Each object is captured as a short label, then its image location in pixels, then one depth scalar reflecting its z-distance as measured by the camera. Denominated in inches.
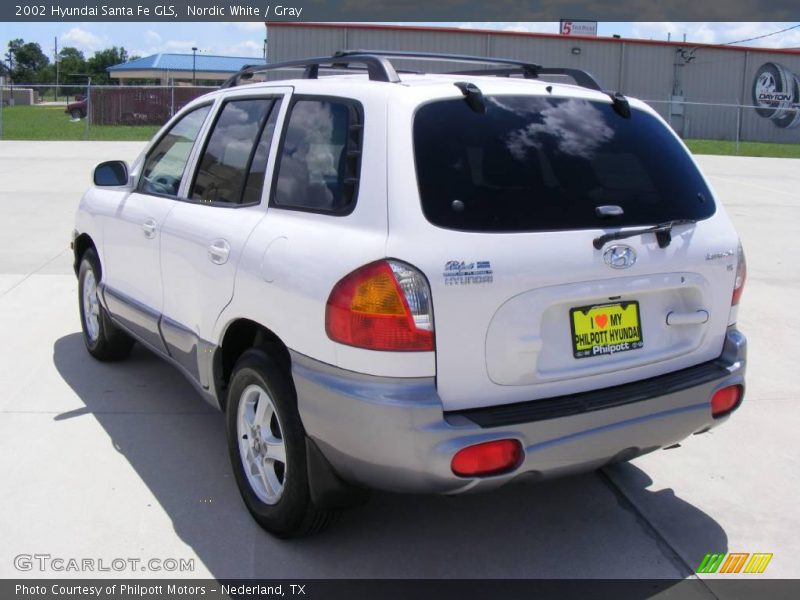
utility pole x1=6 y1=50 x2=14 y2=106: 3813.5
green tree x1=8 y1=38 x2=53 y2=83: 3843.5
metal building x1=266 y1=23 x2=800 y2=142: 1510.8
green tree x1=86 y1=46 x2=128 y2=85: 3654.0
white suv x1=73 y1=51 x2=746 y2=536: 117.8
